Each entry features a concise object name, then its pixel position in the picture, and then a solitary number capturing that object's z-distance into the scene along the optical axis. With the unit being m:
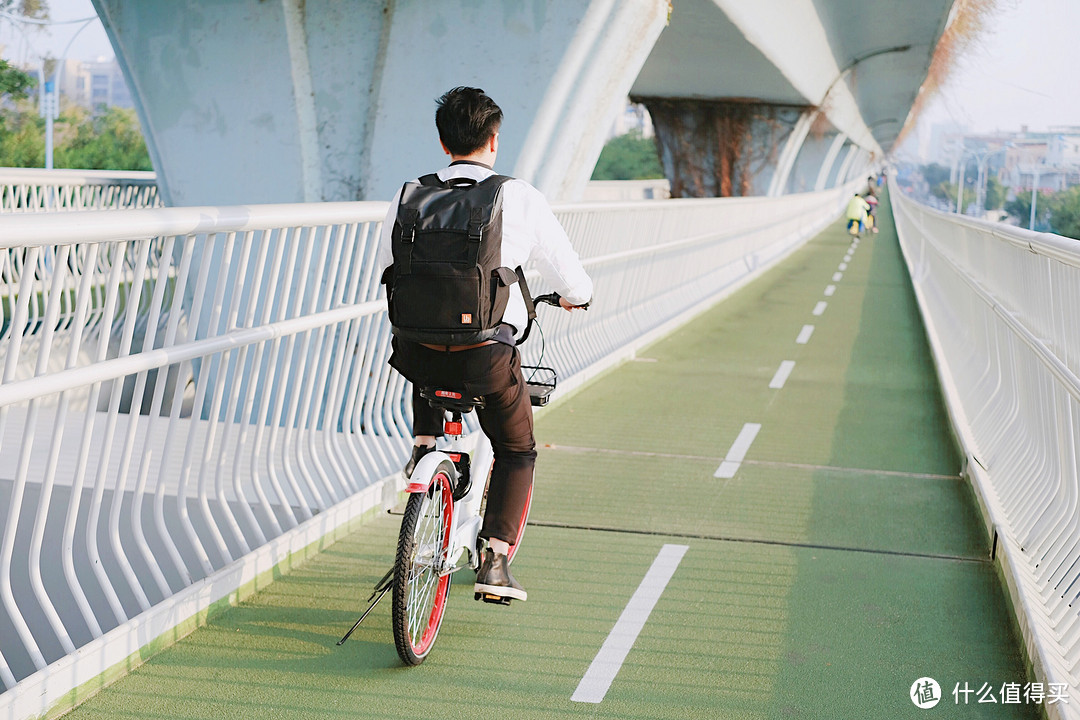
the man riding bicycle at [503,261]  3.89
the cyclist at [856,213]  36.41
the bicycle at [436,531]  3.97
